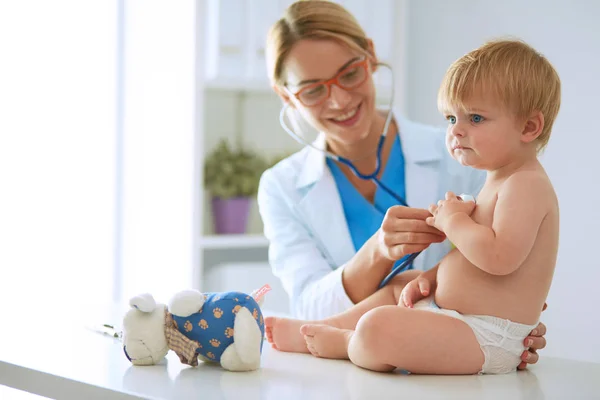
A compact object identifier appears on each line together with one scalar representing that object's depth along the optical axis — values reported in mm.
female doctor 2312
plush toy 1761
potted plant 3983
